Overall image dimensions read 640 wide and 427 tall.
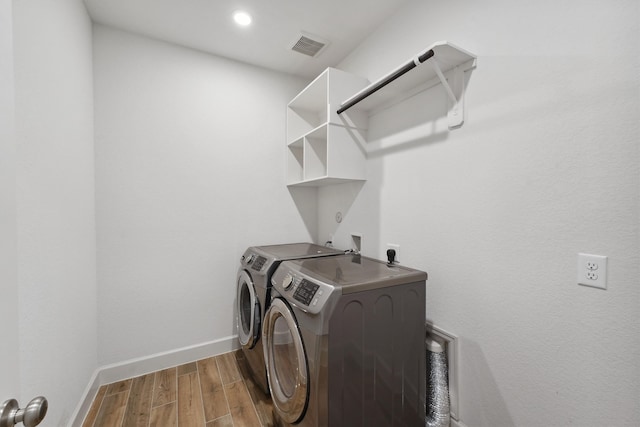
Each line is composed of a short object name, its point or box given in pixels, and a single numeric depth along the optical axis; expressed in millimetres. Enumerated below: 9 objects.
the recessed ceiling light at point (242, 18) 1763
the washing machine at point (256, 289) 1734
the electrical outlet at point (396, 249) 1755
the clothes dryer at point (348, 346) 1084
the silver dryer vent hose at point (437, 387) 1388
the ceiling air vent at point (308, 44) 2019
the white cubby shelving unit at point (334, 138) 1897
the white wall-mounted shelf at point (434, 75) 1263
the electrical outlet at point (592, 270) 918
